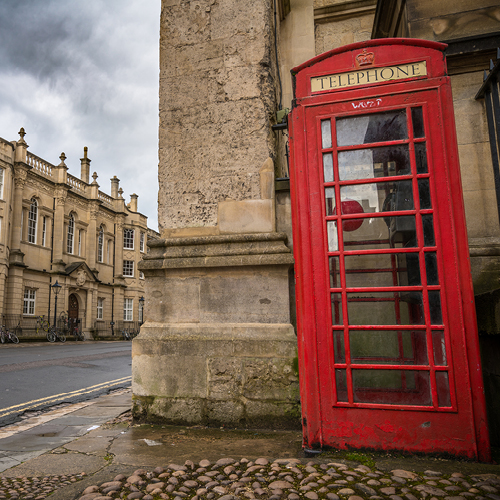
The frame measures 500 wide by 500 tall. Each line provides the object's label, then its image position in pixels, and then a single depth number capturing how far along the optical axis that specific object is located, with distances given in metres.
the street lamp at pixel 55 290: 26.99
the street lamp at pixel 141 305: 42.28
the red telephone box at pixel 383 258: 2.67
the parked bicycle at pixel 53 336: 26.94
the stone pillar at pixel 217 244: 3.50
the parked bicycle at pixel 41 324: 28.41
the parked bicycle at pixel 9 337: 23.08
